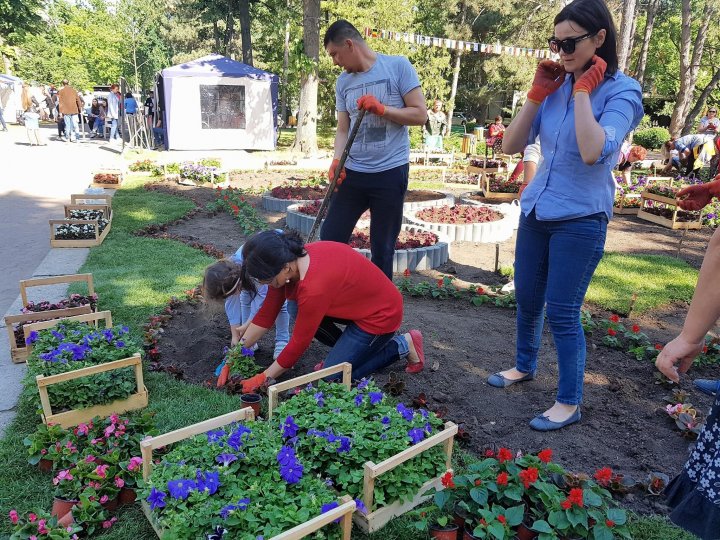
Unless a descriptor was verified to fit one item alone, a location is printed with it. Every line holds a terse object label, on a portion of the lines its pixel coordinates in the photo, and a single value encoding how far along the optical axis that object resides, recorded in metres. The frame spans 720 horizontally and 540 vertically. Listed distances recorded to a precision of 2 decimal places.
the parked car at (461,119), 39.47
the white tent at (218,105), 17.30
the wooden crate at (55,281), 3.95
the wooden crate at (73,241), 6.39
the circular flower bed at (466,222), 7.57
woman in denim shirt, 2.43
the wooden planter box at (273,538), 1.77
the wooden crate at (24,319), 3.55
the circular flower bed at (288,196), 9.19
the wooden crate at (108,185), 10.45
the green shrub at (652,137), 25.75
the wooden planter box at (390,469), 2.14
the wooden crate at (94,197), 7.27
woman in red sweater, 2.83
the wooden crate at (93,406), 2.69
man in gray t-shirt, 3.62
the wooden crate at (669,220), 8.80
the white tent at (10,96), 27.80
